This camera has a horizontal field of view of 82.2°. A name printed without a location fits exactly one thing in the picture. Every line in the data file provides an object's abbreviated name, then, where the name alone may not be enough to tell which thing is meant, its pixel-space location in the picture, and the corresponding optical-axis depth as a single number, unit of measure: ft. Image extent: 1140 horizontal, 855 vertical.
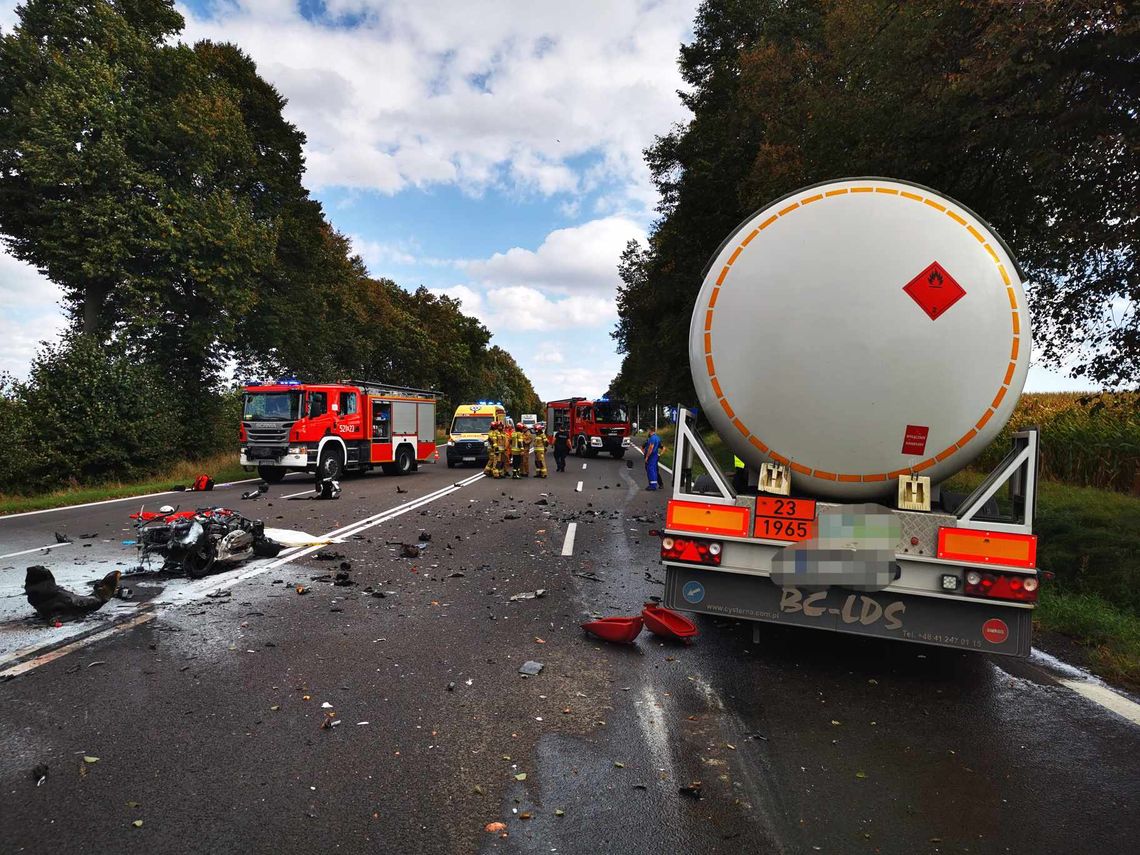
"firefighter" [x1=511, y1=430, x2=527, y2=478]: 67.09
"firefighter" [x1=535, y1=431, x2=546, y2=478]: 67.67
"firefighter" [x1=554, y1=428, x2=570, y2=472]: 76.23
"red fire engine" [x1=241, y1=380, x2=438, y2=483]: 56.44
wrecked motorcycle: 22.57
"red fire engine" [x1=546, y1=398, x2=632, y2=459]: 106.22
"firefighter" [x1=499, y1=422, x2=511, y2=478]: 67.62
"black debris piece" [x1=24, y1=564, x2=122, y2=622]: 17.24
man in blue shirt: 59.16
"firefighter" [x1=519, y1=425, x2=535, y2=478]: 68.62
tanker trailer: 13.10
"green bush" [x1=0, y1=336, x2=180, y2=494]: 50.42
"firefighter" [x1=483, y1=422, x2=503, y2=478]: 67.92
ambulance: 81.66
